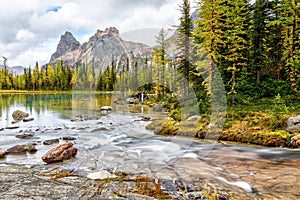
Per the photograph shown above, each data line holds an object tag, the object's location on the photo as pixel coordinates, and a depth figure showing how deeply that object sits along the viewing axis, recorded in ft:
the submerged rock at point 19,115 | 84.58
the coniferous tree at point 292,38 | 71.72
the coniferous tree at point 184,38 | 77.36
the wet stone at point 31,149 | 40.57
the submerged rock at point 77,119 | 80.23
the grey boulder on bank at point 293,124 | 44.67
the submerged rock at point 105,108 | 116.15
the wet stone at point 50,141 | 46.88
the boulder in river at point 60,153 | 33.76
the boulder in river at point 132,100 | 153.38
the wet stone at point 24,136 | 52.90
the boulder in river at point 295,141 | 40.70
